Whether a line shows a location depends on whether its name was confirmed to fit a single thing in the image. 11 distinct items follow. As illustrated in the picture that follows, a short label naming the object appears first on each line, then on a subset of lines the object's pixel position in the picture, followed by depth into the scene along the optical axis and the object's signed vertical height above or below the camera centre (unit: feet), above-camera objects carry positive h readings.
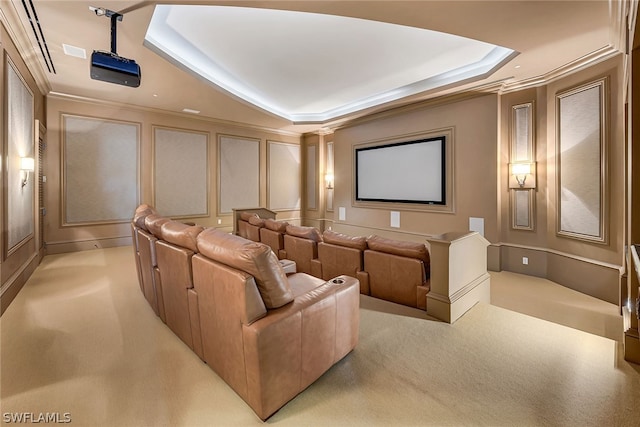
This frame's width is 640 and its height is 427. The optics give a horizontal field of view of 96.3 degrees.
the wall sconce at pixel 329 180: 26.21 +3.03
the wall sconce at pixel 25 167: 11.52 +1.90
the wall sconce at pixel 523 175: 14.07 +1.86
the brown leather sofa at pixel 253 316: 4.99 -2.04
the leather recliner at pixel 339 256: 10.16 -1.59
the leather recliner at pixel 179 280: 6.62 -1.66
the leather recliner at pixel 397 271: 9.05 -1.92
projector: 9.23 +4.77
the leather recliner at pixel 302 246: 11.58 -1.38
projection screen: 17.63 +2.75
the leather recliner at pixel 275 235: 13.04 -1.02
